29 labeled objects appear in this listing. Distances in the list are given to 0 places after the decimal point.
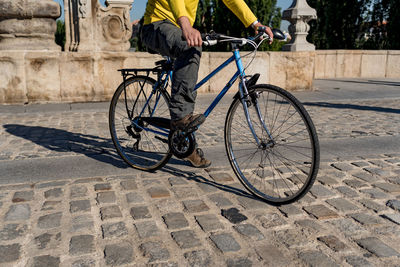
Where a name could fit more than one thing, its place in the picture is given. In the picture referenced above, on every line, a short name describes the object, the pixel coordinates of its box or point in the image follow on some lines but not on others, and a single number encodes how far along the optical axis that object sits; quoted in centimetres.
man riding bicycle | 313
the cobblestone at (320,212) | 277
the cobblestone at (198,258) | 218
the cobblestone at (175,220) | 265
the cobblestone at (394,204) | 291
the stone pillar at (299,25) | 1034
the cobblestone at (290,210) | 283
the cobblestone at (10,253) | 221
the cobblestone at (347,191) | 316
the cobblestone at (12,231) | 247
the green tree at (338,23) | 2269
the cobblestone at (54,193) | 317
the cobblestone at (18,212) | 274
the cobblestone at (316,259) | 216
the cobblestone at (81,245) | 230
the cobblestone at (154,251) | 224
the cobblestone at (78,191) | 319
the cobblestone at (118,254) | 220
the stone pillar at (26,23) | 783
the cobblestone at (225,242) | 234
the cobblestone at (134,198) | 307
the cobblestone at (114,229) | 251
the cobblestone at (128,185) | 336
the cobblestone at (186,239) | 239
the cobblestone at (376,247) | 226
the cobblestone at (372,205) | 288
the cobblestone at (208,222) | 260
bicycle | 292
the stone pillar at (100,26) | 851
